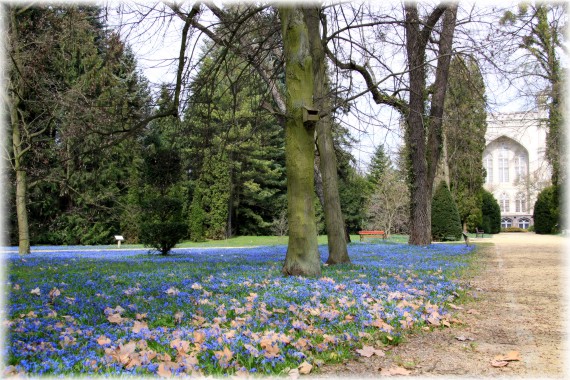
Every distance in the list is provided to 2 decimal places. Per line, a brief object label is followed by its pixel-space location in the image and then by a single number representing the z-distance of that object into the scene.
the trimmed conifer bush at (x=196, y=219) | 30.64
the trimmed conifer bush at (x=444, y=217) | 27.73
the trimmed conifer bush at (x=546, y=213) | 34.55
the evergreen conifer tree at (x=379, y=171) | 36.73
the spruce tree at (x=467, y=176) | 30.73
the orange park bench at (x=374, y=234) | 27.45
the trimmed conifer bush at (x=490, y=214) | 42.59
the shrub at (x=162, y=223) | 14.93
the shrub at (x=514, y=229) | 53.99
